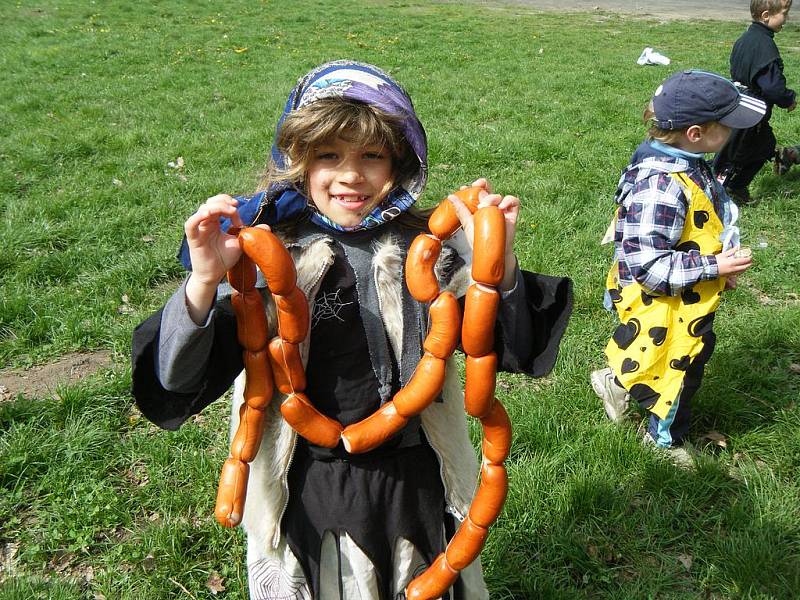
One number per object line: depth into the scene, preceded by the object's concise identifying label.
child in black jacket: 5.78
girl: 1.53
